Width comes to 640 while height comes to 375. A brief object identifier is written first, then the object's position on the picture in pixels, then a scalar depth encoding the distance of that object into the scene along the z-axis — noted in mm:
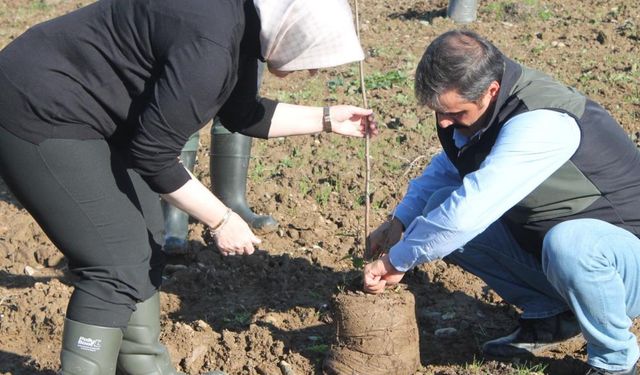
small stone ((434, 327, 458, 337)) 3980
